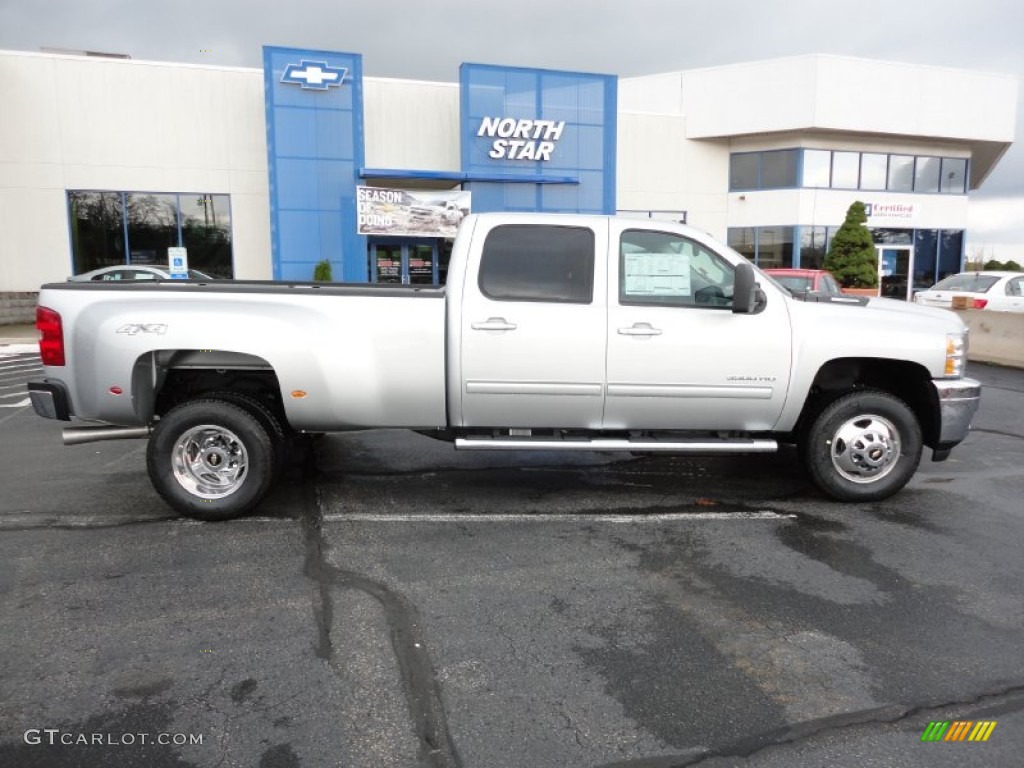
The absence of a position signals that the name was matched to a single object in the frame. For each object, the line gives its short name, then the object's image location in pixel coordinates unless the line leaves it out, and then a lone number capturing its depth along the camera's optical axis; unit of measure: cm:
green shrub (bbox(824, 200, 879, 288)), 2644
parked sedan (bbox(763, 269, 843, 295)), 1327
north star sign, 2362
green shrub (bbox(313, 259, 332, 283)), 2197
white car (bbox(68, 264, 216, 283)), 1914
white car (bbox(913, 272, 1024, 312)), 1647
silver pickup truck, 496
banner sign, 2255
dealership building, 2203
